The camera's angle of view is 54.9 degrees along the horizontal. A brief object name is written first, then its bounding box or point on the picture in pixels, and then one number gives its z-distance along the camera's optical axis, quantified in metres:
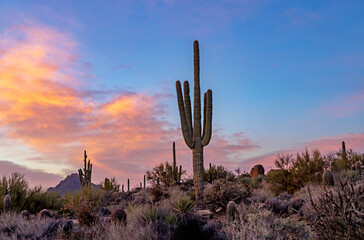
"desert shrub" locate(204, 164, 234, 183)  29.04
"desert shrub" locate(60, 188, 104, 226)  12.33
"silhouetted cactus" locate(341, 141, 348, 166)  25.78
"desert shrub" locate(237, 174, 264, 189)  24.27
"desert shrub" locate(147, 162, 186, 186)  28.53
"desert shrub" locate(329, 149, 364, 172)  22.64
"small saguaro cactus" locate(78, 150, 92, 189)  25.62
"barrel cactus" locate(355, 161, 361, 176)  21.70
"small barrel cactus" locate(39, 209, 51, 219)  13.60
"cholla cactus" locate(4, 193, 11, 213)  15.01
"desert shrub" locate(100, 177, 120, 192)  33.50
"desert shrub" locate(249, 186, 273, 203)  14.87
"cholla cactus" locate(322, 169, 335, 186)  16.08
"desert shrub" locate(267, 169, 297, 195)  19.09
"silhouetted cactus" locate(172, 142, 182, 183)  28.41
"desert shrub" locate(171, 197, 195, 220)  11.48
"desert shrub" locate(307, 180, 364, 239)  5.91
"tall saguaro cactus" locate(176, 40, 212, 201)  17.92
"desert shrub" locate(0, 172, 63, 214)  17.73
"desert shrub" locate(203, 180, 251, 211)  13.90
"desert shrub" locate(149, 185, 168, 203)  22.55
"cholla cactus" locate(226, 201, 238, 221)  11.68
